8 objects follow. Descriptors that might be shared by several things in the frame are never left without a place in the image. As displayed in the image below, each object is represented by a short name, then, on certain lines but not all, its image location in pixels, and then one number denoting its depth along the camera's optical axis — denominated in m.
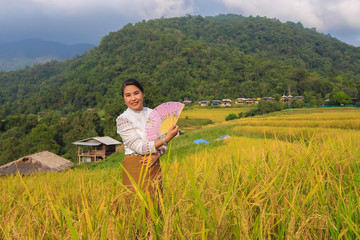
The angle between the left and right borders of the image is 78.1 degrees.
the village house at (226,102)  63.06
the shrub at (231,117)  42.72
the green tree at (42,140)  34.63
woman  1.85
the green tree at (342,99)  39.14
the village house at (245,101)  63.34
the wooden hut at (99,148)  26.75
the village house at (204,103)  65.44
